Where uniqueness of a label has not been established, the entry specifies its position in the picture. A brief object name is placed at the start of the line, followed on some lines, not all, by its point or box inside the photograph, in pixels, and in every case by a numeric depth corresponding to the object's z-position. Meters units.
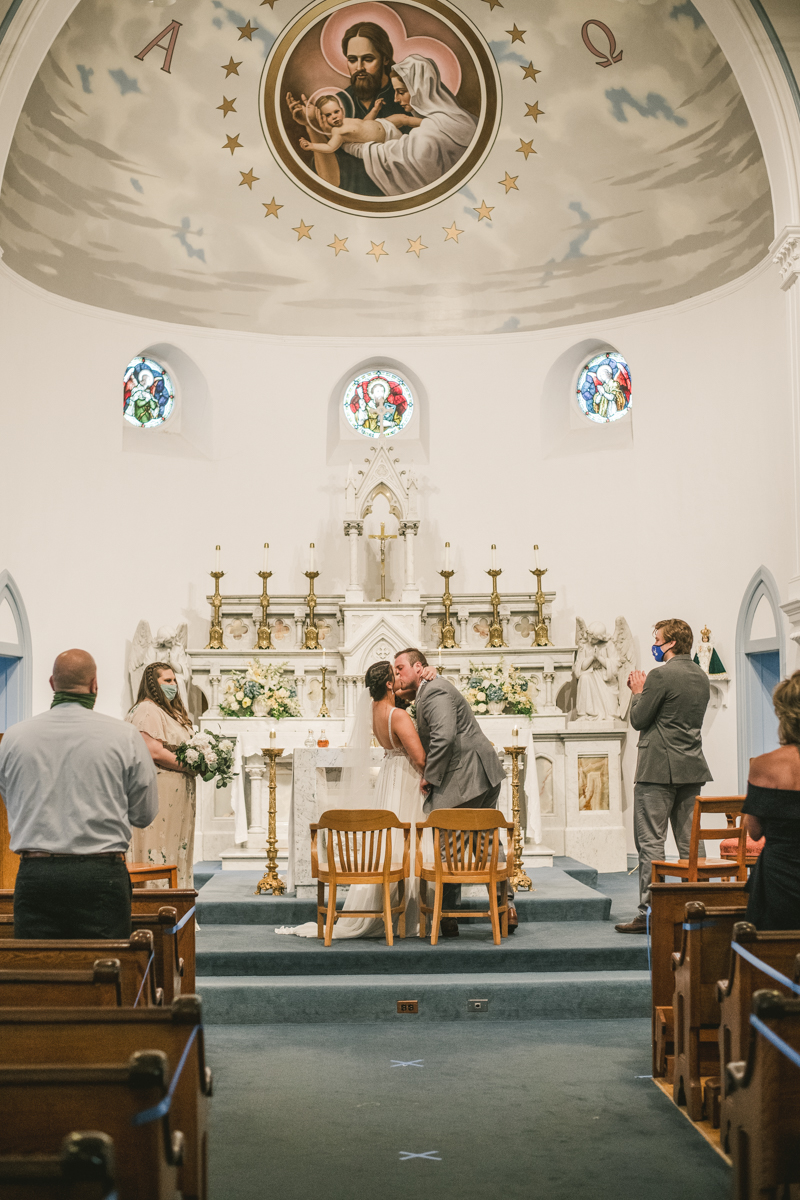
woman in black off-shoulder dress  3.46
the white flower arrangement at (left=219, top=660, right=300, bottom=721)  10.20
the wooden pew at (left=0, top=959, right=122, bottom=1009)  2.99
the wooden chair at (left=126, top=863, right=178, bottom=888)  5.78
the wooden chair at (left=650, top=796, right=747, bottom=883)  5.50
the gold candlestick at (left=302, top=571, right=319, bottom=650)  11.60
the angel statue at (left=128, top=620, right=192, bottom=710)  11.09
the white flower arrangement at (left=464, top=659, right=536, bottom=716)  10.34
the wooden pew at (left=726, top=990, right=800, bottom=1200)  2.58
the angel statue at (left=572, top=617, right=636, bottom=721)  10.91
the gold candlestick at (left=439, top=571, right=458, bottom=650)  11.65
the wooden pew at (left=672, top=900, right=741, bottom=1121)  4.00
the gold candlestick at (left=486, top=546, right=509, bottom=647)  11.57
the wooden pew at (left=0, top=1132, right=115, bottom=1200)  1.65
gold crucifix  11.74
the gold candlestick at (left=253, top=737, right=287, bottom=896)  7.53
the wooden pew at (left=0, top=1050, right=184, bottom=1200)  2.08
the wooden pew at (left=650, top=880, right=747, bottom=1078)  4.65
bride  6.46
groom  6.33
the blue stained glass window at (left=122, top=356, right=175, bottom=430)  12.63
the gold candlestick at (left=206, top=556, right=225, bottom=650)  11.40
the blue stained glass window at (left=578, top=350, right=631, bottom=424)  12.69
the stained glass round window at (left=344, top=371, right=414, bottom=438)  13.15
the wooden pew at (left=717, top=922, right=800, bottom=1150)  3.28
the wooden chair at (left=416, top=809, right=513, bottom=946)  5.94
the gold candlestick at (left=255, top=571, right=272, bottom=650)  11.52
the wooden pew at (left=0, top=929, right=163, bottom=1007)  3.37
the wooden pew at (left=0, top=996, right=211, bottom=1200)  2.48
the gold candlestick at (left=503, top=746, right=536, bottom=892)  7.67
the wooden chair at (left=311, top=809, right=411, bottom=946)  5.99
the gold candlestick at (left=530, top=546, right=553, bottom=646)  11.51
